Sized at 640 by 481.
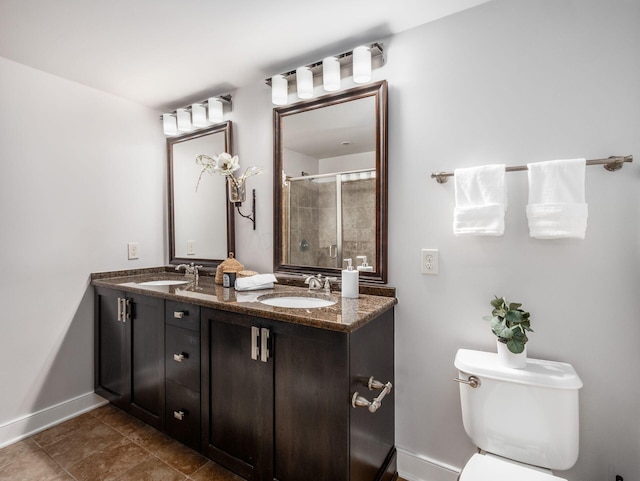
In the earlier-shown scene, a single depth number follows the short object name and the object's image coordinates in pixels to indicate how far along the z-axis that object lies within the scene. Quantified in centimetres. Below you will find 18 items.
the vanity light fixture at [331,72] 165
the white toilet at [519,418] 112
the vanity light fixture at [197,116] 228
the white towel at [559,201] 120
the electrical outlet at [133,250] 247
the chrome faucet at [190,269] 239
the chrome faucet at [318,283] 177
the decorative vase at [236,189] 215
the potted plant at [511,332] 122
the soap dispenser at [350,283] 162
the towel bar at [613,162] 118
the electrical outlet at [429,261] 155
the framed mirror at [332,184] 168
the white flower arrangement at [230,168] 211
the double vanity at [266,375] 125
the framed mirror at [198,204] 233
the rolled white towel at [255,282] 183
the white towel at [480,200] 133
